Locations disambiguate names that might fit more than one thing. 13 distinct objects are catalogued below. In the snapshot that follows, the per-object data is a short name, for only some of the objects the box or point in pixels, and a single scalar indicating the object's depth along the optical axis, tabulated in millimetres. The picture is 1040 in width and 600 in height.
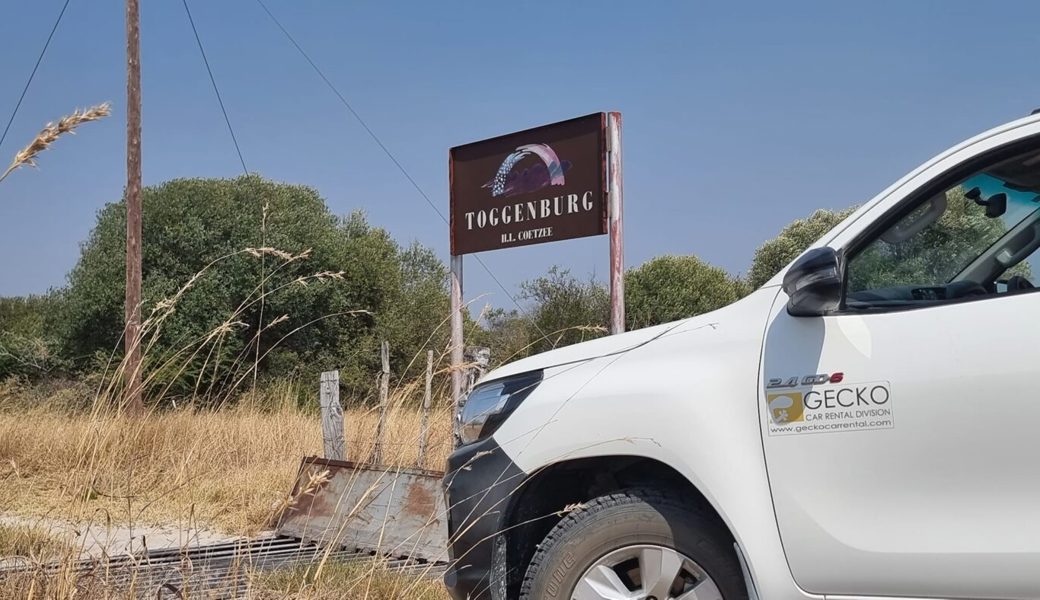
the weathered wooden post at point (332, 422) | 8008
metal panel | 6121
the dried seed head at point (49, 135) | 2578
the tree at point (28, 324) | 20016
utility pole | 14164
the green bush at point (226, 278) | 23984
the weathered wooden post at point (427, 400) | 4285
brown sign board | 9492
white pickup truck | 2590
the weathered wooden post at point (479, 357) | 7473
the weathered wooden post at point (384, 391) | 4320
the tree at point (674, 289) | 23859
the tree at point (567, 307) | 14770
